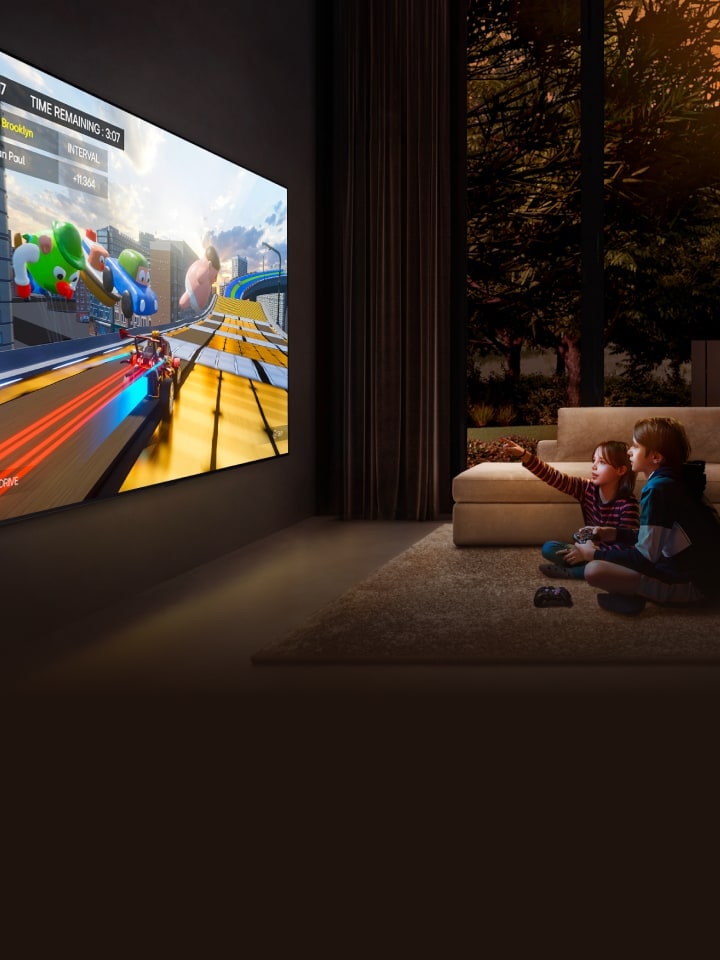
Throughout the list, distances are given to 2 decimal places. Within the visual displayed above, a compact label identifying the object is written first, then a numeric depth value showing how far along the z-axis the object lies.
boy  3.17
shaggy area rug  2.72
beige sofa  4.52
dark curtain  5.83
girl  3.73
